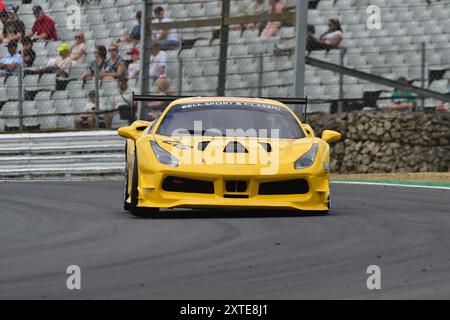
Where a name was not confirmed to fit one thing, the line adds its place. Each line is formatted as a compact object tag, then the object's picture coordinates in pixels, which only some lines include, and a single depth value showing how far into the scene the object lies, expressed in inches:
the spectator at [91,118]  794.8
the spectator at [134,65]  798.5
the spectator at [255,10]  730.8
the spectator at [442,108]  732.7
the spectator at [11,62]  814.5
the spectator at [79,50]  815.1
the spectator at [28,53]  827.4
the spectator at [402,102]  733.3
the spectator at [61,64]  815.1
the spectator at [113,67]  791.7
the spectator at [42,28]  854.8
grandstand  717.9
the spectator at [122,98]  787.4
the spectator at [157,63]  770.2
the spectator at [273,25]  730.8
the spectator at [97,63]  793.0
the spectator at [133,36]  822.5
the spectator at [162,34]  768.9
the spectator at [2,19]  858.8
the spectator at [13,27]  855.1
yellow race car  423.2
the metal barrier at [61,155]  738.2
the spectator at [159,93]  768.2
